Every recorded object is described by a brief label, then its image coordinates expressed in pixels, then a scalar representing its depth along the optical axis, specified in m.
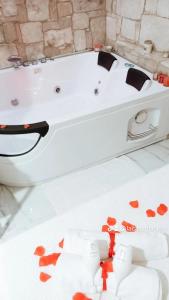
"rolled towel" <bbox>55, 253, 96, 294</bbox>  0.94
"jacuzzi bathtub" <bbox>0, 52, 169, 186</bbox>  1.80
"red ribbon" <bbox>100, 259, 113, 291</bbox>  0.93
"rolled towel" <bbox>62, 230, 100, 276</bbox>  0.94
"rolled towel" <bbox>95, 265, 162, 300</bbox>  0.92
